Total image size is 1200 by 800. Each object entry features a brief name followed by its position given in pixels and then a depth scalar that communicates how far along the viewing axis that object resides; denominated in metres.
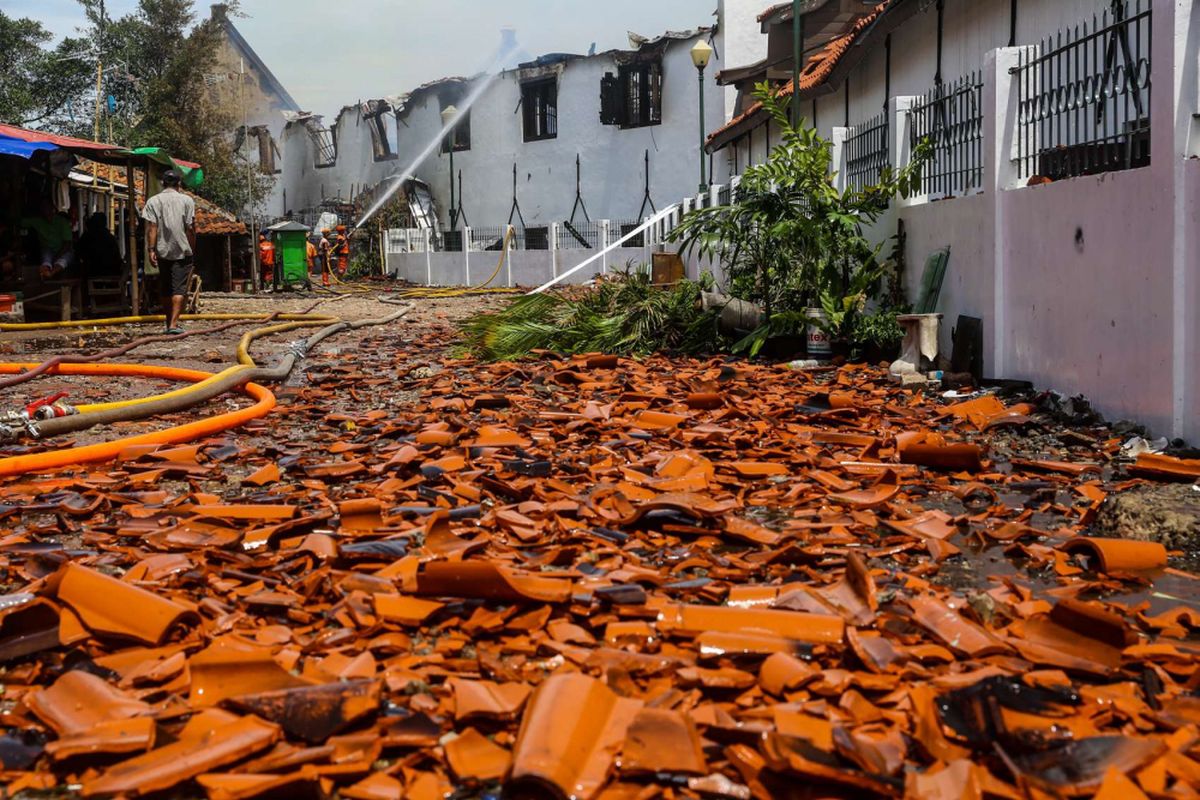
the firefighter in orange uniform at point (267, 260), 29.70
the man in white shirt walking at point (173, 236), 14.23
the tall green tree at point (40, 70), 42.19
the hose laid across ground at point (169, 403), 6.82
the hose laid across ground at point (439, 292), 25.05
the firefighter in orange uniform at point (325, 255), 33.62
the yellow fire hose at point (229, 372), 7.22
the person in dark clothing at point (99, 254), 17.56
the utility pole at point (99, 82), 30.14
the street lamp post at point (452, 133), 39.19
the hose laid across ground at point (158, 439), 5.74
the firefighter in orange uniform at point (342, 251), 37.06
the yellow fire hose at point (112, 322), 15.37
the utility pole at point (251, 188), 28.00
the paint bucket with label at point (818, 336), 10.36
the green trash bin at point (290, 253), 28.03
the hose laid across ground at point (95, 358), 8.62
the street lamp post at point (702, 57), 25.02
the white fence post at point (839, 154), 13.57
